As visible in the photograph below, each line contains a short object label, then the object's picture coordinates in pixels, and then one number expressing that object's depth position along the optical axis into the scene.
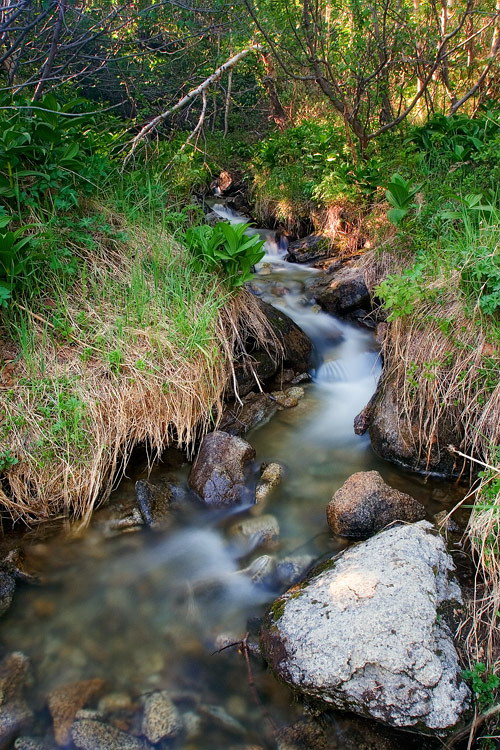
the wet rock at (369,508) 2.88
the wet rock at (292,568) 2.77
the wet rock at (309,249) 6.21
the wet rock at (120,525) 3.07
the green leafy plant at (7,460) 2.93
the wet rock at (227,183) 8.43
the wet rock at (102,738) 2.09
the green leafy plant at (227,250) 3.95
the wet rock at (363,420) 3.82
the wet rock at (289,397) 4.15
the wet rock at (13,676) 2.26
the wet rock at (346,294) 5.00
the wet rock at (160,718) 2.14
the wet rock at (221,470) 3.29
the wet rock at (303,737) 2.04
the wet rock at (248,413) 3.86
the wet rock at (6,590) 2.64
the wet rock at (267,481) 3.31
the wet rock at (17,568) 2.78
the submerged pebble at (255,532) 3.02
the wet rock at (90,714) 2.18
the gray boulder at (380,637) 1.90
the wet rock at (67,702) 2.14
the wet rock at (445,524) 2.76
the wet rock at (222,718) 2.16
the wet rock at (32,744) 2.09
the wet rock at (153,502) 3.16
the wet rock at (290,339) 4.41
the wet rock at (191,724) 2.15
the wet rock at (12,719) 2.12
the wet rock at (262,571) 2.79
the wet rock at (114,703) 2.21
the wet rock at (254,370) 4.11
